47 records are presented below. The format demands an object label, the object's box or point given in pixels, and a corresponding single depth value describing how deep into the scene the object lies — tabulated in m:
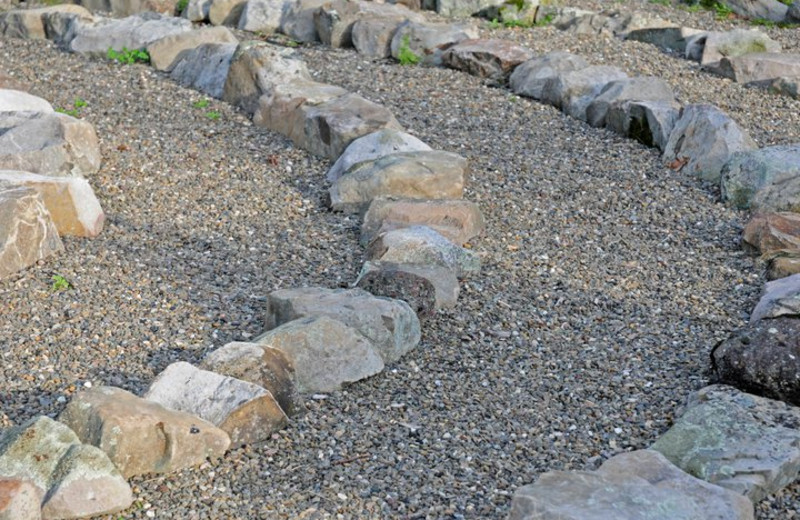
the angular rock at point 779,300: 5.21
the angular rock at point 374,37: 9.85
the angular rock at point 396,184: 6.92
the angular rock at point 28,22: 10.60
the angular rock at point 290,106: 8.01
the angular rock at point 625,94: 8.21
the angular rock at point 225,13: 10.84
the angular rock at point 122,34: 9.89
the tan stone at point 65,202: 6.37
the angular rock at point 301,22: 10.40
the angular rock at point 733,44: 9.62
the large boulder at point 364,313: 5.18
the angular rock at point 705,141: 7.38
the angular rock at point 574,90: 8.50
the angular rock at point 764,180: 6.77
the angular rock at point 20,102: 7.93
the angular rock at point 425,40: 9.63
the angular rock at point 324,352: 4.91
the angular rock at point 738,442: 4.12
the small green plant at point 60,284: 5.77
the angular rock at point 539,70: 8.83
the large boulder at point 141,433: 4.18
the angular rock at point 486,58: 9.25
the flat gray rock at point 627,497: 3.66
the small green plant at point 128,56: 9.65
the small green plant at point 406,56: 9.57
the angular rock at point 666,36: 10.20
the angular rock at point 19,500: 3.70
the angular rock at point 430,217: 6.48
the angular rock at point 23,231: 5.89
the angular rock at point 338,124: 7.72
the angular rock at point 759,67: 8.95
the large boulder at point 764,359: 4.61
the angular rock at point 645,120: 7.80
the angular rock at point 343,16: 10.09
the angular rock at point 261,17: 10.54
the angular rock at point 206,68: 8.91
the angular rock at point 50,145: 7.14
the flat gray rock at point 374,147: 7.37
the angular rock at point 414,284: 5.53
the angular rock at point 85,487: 3.93
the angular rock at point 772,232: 6.21
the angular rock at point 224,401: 4.46
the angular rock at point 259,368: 4.68
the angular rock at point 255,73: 8.55
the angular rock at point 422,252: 6.04
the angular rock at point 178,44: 9.52
